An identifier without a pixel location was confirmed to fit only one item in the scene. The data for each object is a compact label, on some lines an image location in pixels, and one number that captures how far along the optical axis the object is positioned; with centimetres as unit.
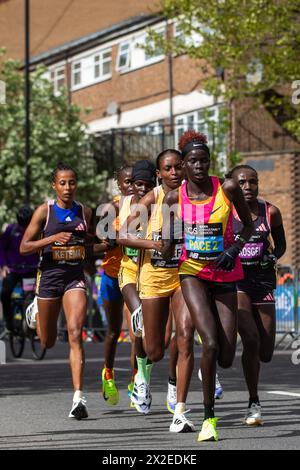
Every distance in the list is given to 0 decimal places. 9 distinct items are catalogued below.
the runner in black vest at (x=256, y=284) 1072
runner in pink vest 973
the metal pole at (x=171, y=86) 4832
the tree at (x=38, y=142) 4653
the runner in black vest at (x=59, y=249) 1161
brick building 4081
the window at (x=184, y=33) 3143
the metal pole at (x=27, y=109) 4272
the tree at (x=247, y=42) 3009
